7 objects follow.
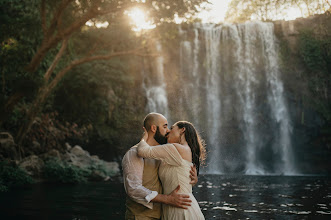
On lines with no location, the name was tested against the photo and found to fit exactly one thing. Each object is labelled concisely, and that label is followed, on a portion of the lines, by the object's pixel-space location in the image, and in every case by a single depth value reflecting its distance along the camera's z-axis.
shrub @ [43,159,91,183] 13.82
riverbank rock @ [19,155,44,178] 13.65
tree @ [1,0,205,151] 10.93
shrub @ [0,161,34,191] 11.56
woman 3.61
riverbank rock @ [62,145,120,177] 15.65
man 3.54
